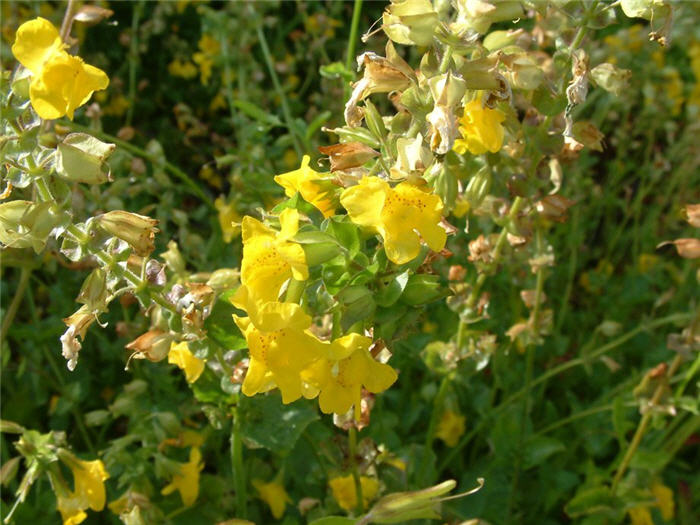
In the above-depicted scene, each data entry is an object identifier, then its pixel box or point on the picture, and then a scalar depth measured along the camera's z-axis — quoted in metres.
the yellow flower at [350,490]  0.42
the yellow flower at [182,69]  0.89
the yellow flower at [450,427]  0.55
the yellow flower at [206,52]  0.78
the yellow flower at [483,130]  0.35
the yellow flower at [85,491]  0.40
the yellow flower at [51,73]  0.31
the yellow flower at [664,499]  0.53
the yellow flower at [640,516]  0.51
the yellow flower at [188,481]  0.44
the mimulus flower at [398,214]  0.30
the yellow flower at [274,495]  0.48
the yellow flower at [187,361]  0.38
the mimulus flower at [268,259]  0.30
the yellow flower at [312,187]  0.33
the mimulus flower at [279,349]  0.29
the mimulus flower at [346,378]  0.31
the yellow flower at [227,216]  0.53
